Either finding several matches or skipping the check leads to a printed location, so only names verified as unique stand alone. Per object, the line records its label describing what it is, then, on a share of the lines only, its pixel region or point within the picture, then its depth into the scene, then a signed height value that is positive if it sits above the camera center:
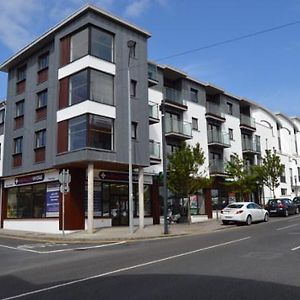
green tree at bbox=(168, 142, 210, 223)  20.42 +1.84
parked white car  19.58 -0.87
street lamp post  16.30 +0.31
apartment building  18.36 +4.98
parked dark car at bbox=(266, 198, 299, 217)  25.78 -0.73
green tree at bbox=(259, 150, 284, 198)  30.81 +2.71
